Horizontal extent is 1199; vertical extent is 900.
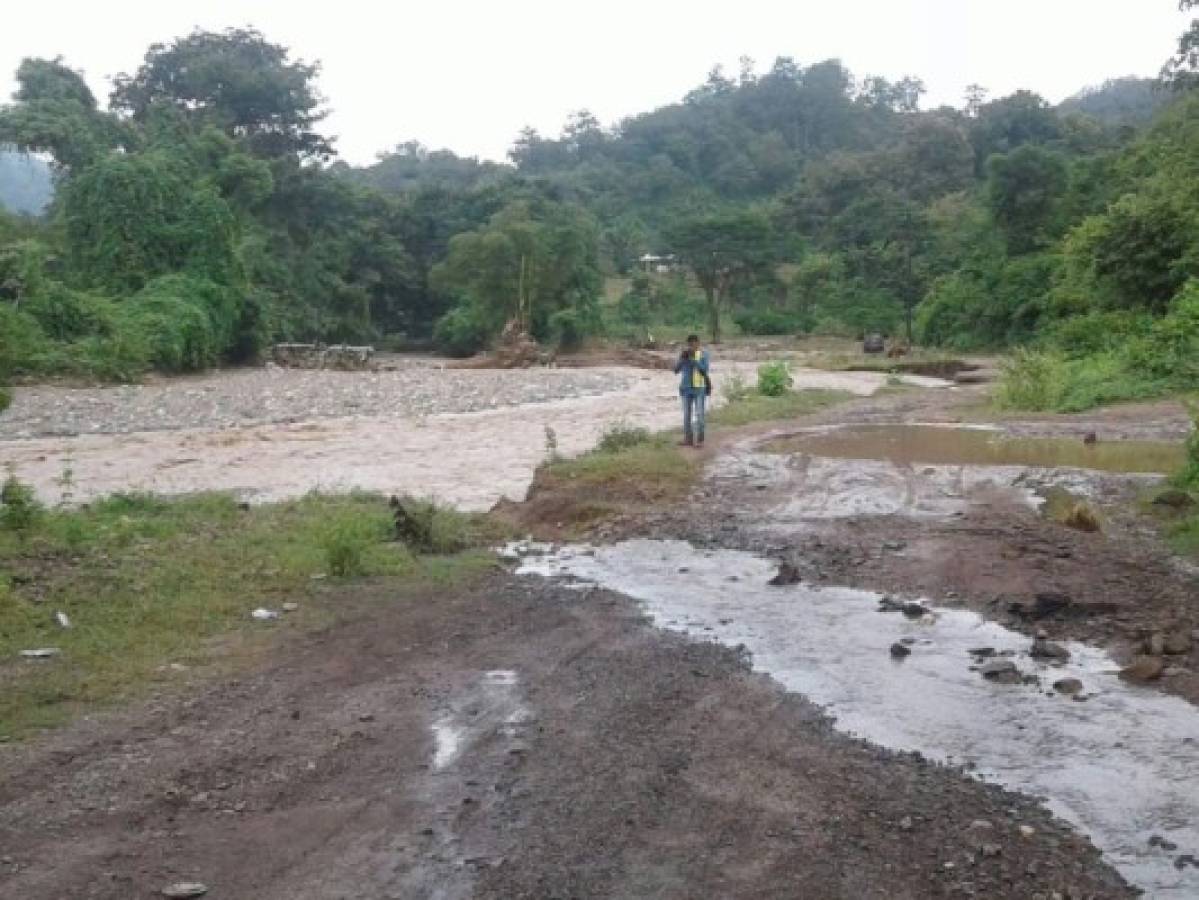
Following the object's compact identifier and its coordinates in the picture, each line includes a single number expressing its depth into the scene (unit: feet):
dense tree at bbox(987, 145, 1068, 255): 161.89
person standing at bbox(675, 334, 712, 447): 59.62
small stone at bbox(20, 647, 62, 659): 27.37
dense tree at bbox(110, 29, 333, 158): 214.48
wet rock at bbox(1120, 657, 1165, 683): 25.41
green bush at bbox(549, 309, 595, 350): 189.06
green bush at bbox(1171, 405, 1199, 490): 39.52
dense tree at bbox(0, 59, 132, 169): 154.20
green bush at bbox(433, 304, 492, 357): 199.62
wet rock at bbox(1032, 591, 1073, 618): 30.66
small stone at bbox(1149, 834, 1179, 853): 17.87
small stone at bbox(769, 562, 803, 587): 35.45
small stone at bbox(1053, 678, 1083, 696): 24.85
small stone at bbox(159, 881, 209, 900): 16.48
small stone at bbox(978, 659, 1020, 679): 26.05
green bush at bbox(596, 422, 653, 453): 60.23
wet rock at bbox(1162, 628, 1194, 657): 26.66
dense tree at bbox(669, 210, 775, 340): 211.41
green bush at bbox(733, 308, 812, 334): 217.77
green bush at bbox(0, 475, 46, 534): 37.78
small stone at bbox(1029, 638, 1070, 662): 27.27
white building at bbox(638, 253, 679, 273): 254.31
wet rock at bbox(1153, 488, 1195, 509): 42.11
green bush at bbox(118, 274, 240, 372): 132.46
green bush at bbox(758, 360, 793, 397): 94.59
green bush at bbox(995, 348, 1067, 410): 83.66
